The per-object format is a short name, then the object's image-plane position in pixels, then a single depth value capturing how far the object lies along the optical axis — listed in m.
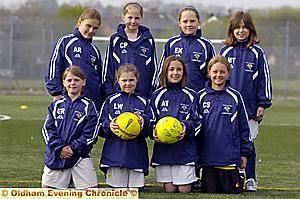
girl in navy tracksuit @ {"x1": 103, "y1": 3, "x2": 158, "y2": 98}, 10.04
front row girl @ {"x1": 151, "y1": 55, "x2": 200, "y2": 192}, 9.77
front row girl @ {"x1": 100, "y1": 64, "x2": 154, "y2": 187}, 9.57
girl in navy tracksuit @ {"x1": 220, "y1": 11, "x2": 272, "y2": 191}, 10.16
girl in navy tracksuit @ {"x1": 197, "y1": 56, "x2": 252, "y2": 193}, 9.78
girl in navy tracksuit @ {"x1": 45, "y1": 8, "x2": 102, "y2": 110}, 9.91
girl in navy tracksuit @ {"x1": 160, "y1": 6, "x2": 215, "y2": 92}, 10.12
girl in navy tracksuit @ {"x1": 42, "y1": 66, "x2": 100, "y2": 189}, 9.23
